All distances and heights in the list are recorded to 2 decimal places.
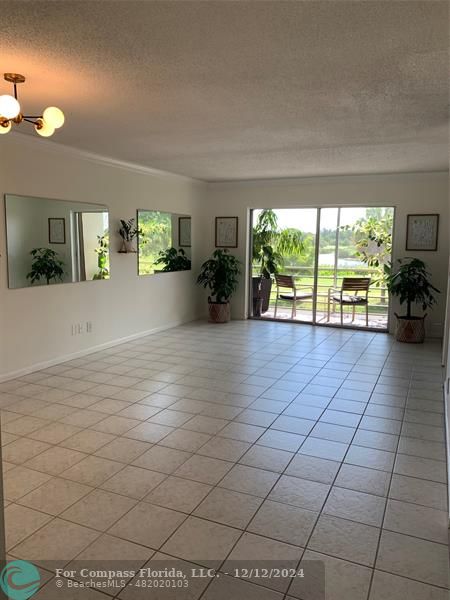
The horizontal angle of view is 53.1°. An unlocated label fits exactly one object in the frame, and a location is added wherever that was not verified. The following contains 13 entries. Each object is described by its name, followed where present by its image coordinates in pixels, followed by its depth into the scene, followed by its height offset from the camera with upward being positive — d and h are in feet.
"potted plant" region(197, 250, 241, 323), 23.63 -1.51
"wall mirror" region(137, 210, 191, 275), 20.47 +0.41
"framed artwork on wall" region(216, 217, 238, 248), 24.79 +1.06
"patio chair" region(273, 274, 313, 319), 24.28 -2.21
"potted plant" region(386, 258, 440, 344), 19.76 -1.71
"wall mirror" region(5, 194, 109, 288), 14.16 +0.29
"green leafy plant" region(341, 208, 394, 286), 23.18 +0.66
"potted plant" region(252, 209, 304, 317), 25.04 +0.15
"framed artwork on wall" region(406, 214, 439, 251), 20.72 +0.98
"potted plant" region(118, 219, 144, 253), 18.84 +0.69
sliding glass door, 23.40 -0.58
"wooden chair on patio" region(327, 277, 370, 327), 23.06 -1.94
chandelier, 8.04 +2.54
